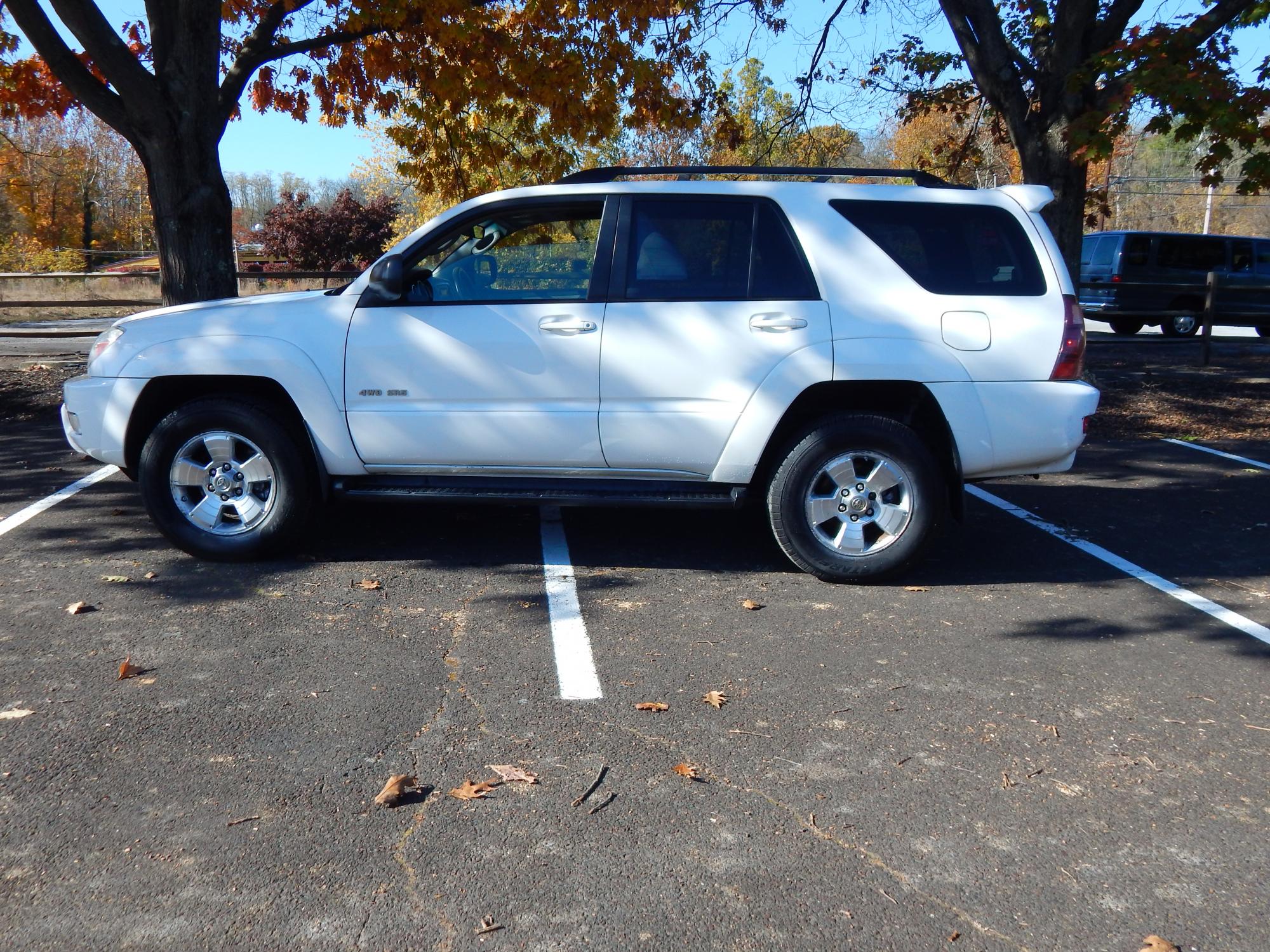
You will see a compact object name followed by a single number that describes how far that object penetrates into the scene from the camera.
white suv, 5.50
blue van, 21.11
